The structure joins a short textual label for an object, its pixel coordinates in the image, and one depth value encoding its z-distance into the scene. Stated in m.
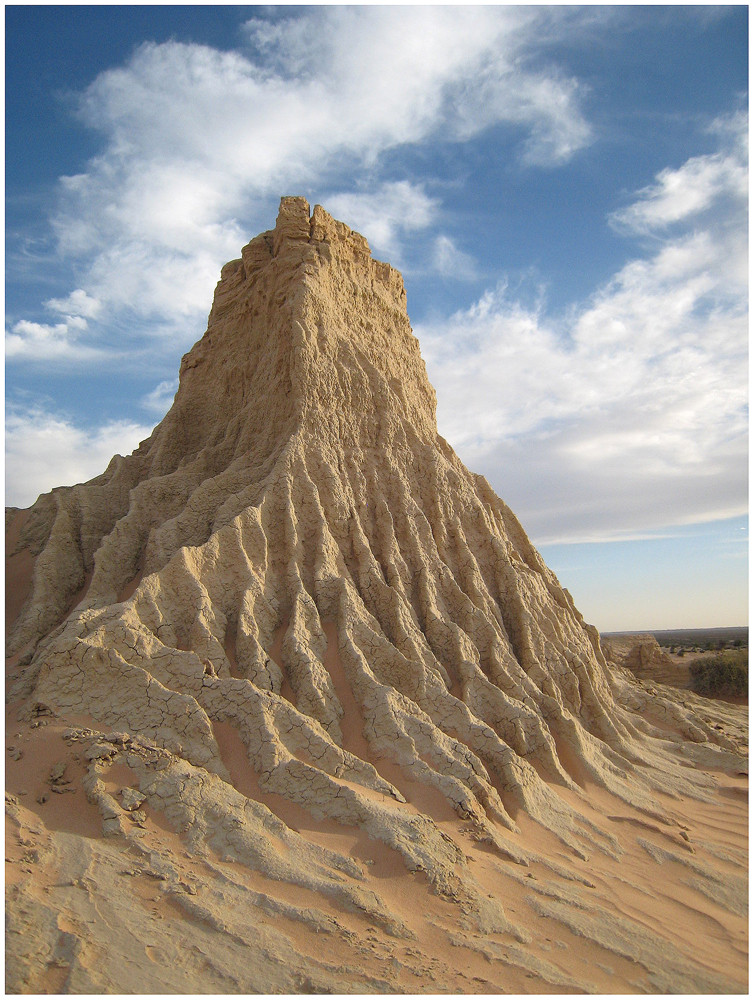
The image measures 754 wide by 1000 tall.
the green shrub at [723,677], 21.52
